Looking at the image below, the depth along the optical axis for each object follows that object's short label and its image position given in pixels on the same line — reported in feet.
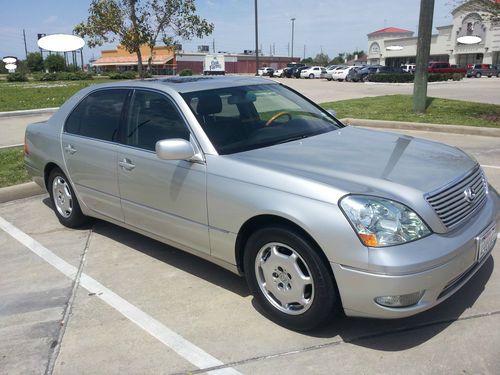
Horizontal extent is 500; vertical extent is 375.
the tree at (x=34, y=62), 247.91
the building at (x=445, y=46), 201.05
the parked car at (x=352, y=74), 148.22
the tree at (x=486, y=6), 35.45
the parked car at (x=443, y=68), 156.25
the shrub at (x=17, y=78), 138.10
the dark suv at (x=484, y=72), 170.09
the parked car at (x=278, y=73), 203.05
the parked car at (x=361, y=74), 147.13
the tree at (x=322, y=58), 405.18
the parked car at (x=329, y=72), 158.72
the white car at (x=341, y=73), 150.91
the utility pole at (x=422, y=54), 38.45
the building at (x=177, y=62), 253.44
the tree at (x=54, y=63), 212.41
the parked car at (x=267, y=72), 208.64
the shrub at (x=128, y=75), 140.13
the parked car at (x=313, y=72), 178.19
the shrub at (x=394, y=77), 127.85
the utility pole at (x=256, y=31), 115.96
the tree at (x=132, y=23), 74.33
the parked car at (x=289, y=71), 195.24
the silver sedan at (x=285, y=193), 9.45
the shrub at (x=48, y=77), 137.72
